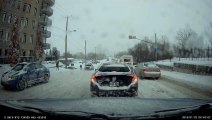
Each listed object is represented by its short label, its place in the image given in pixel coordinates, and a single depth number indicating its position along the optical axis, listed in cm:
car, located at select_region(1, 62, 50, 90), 1298
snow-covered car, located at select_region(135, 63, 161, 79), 2145
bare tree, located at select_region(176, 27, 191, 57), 5276
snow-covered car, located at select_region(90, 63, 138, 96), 847
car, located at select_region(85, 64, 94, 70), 4363
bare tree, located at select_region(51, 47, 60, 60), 4121
